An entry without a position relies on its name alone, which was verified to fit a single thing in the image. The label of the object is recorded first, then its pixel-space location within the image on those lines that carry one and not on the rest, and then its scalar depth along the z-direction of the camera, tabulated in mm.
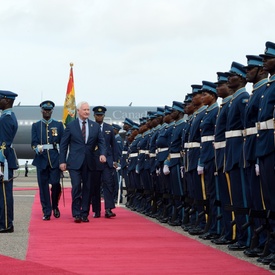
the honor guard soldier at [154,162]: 14742
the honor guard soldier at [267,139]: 7902
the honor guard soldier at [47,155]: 13898
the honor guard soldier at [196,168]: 11070
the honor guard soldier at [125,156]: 19328
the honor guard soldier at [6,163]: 11023
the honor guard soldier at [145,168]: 15883
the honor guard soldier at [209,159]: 10461
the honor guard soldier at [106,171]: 14609
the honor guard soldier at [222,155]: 9742
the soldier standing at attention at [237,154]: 9164
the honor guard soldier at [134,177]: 17334
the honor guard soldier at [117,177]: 21062
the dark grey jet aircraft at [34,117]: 42188
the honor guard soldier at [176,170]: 12664
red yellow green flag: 25531
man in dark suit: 13508
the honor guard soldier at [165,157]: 13469
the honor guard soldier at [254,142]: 8475
